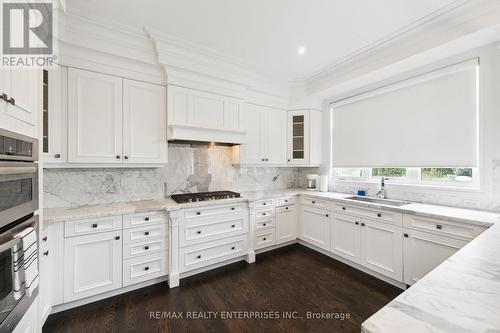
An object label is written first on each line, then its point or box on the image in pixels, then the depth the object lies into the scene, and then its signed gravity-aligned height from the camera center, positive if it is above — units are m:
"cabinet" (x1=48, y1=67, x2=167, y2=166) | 1.98 +0.49
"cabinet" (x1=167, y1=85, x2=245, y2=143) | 2.51 +0.64
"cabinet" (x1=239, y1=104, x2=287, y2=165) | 3.29 +0.48
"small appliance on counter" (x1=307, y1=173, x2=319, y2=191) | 3.69 -0.29
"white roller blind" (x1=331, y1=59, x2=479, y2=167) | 2.25 +0.55
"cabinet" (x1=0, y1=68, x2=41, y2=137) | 0.95 +0.35
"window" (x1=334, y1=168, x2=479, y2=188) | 2.30 -0.13
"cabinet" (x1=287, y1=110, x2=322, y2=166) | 3.67 +0.50
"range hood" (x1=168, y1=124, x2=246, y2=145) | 2.49 +0.40
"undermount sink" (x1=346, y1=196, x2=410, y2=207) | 2.59 -0.47
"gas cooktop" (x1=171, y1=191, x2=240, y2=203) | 2.52 -0.39
